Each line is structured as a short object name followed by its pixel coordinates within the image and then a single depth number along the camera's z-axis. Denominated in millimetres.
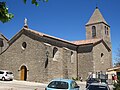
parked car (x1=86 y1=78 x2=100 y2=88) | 13237
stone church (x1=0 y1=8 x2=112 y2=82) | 16843
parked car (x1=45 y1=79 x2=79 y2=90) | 6252
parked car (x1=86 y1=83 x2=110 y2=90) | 7143
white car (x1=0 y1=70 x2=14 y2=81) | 16482
